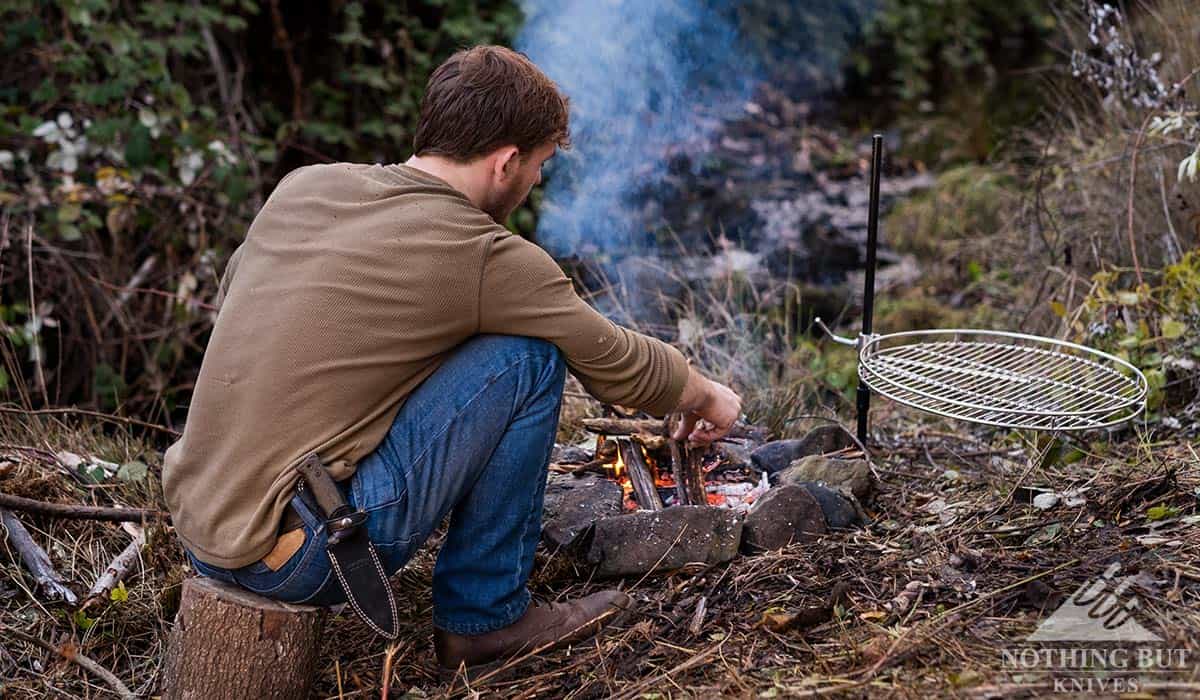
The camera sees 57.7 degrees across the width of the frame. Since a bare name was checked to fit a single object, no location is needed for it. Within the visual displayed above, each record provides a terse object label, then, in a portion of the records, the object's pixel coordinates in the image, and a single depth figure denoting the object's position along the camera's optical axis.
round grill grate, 2.98
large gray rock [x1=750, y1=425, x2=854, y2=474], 3.61
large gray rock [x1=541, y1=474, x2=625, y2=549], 3.14
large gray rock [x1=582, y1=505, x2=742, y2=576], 3.03
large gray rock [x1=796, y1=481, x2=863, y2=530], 3.21
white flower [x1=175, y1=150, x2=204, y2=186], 5.42
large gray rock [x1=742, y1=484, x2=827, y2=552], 3.11
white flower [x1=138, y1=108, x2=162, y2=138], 5.35
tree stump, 2.46
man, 2.34
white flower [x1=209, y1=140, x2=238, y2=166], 5.53
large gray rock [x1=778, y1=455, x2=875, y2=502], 3.37
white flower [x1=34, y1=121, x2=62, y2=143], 5.02
